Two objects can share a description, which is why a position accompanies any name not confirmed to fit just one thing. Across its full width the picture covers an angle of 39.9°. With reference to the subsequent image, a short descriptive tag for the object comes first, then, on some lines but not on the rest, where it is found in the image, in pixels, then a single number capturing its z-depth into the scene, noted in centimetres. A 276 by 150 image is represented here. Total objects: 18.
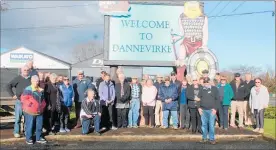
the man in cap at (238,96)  1357
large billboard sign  1524
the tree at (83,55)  7468
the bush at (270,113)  2103
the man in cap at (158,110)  1345
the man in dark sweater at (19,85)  1031
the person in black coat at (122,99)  1277
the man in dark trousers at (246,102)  1355
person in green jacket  1300
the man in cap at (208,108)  1088
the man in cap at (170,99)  1291
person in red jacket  991
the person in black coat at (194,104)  1193
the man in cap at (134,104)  1312
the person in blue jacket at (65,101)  1167
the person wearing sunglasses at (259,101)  1277
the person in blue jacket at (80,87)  1252
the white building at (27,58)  3716
